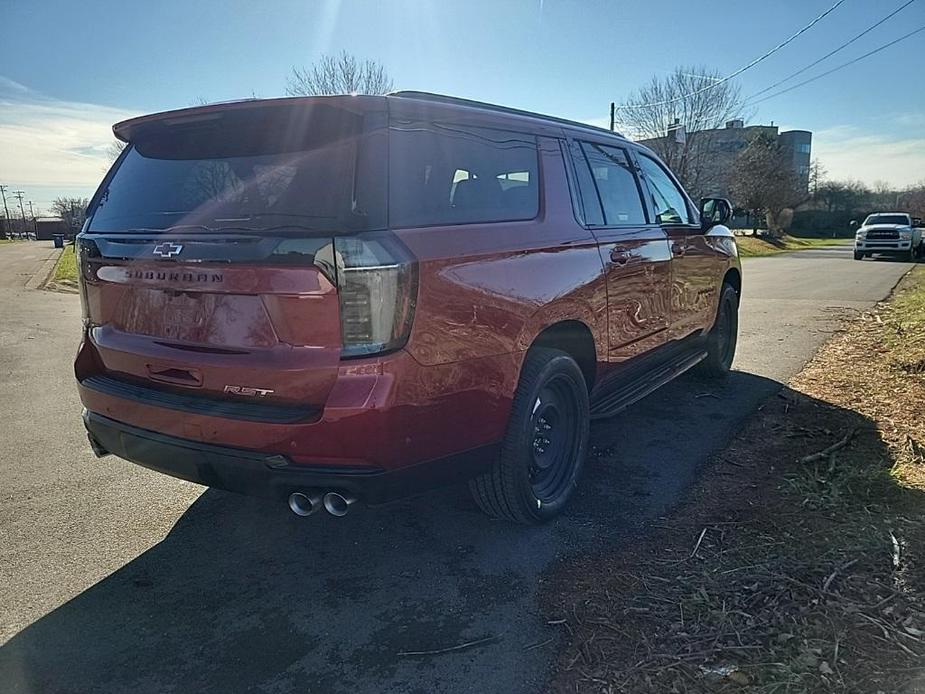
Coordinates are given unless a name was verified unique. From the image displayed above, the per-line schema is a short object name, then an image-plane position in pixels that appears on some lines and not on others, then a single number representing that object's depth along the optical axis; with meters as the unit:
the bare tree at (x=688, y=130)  36.31
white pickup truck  25.19
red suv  2.35
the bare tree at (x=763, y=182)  43.31
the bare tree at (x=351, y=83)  22.26
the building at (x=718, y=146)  37.03
